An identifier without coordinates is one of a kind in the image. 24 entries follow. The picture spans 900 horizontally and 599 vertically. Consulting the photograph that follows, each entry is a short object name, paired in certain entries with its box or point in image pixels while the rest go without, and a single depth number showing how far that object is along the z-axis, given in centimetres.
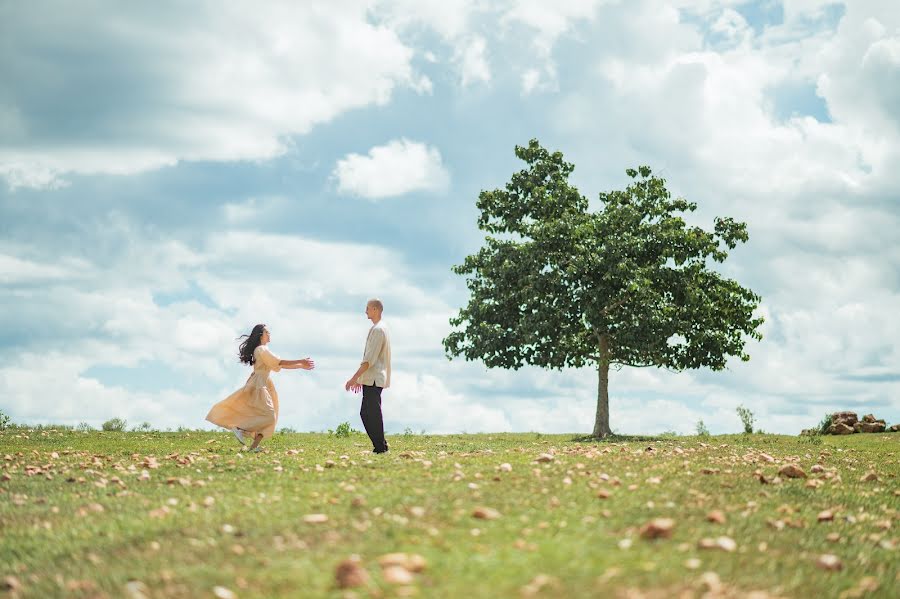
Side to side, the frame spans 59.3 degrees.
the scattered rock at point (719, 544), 704
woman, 1895
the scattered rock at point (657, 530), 715
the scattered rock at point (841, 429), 3550
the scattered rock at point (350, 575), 553
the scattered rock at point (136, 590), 588
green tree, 3278
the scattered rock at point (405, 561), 589
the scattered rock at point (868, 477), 1416
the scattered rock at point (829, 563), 718
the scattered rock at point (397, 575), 558
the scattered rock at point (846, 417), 3650
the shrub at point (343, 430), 2886
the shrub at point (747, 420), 3541
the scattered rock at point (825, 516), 927
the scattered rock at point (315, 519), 762
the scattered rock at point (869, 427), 3581
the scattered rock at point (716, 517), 830
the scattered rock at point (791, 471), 1312
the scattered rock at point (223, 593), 556
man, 1759
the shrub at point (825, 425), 3644
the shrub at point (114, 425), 3067
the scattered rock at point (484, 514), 771
